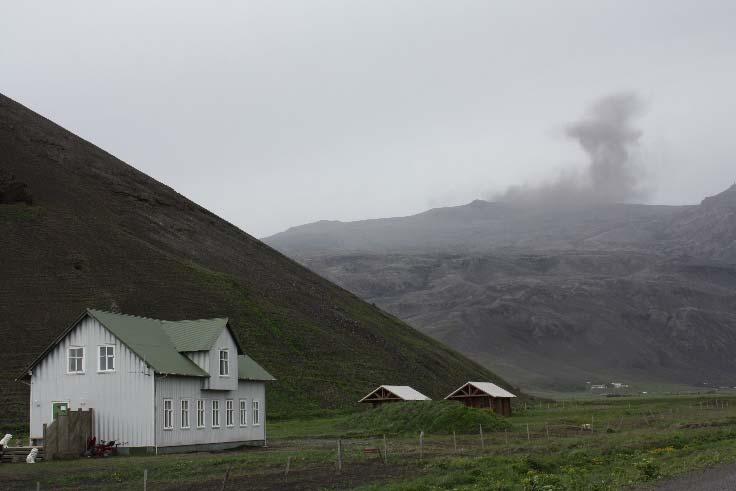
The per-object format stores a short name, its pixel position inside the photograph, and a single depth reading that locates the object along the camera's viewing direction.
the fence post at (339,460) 37.17
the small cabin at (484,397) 102.69
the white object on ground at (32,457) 46.67
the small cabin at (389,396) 95.06
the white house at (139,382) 52.53
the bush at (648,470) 30.98
